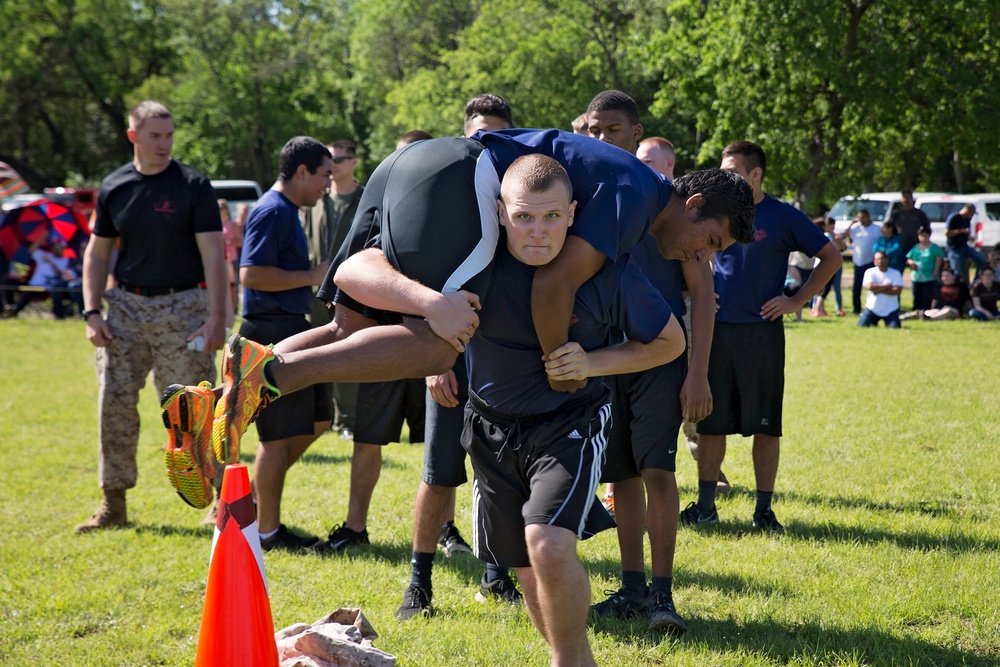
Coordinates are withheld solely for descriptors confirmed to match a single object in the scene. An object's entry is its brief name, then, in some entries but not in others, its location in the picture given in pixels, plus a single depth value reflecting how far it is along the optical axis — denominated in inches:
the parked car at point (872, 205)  1127.6
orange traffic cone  124.0
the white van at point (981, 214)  1084.5
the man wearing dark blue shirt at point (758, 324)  228.8
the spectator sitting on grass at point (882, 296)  657.6
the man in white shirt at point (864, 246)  759.1
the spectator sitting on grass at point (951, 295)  693.3
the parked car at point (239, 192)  1342.3
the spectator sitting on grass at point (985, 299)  675.4
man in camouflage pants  234.2
